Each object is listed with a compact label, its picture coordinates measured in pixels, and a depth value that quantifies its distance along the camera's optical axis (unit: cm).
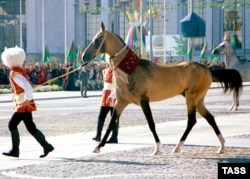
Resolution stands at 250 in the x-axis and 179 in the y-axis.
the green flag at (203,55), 7272
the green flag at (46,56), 6715
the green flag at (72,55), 6120
